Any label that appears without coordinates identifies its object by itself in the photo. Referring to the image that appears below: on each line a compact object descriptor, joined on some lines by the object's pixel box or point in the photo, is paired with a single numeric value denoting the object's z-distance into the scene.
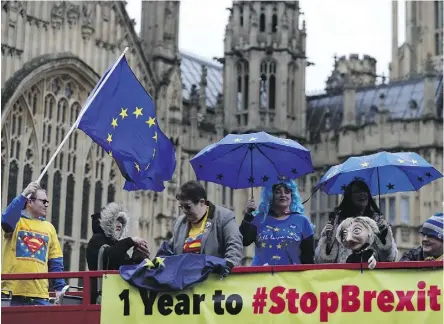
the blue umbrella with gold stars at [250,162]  12.96
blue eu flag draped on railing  9.46
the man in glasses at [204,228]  9.66
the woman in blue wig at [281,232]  11.23
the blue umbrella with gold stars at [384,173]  12.59
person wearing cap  9.76
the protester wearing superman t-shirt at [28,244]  10.66
